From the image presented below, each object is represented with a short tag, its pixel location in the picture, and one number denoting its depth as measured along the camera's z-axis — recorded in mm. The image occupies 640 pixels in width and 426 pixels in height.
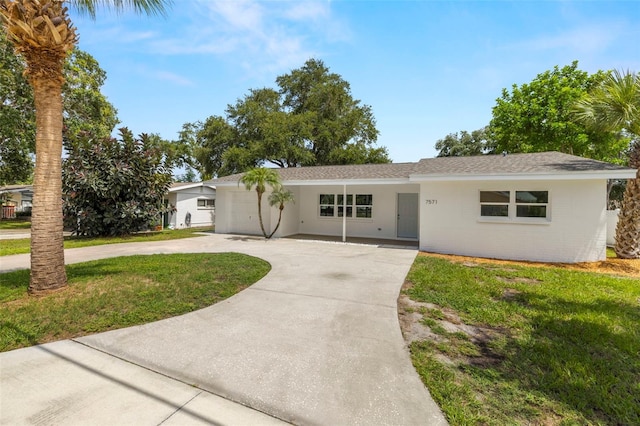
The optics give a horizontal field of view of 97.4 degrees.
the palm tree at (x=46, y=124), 4781
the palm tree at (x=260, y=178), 11914
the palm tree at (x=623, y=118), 7906
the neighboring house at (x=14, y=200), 26188
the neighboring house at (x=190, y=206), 18719
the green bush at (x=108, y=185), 12734
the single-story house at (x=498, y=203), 8453
